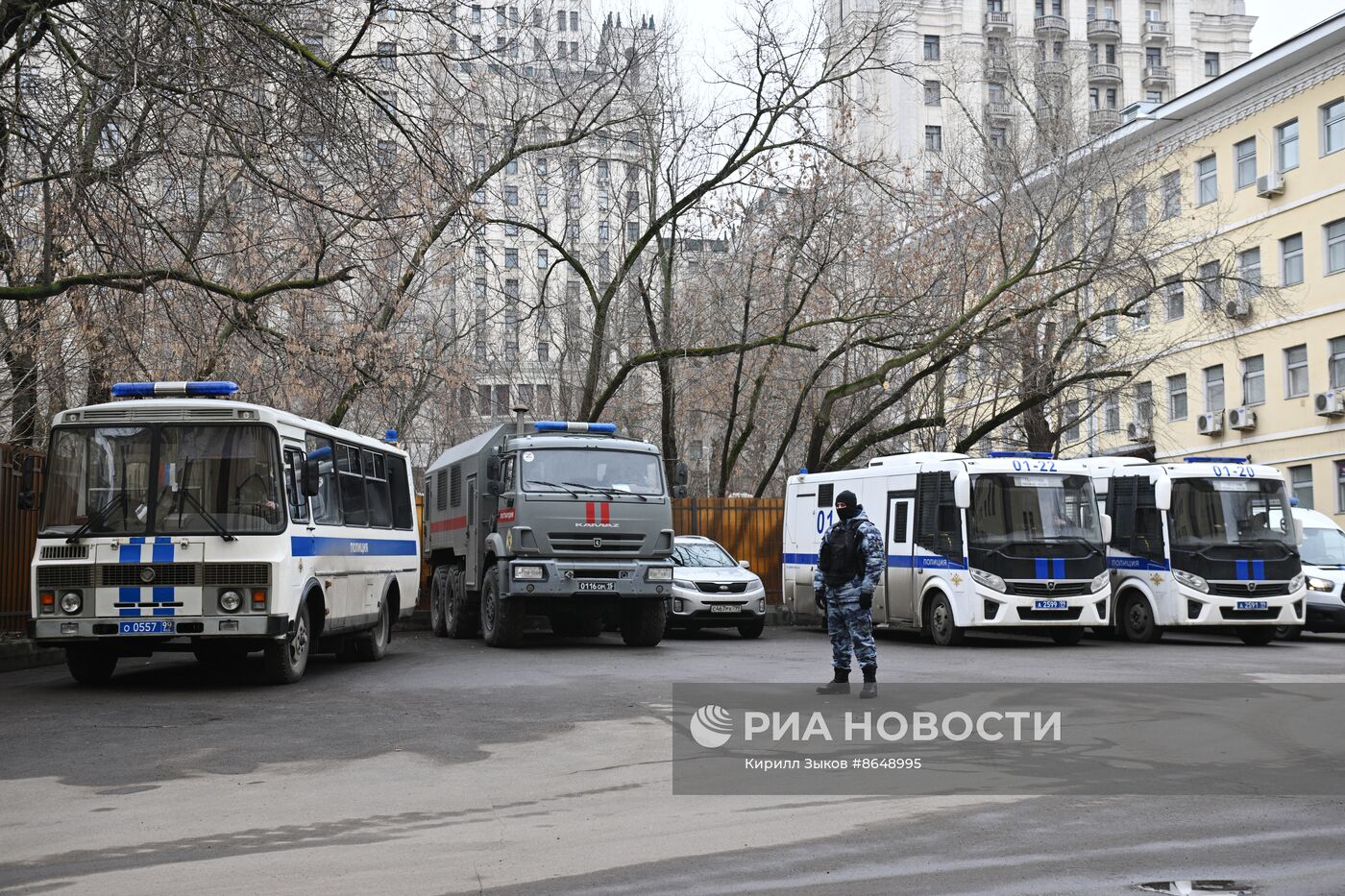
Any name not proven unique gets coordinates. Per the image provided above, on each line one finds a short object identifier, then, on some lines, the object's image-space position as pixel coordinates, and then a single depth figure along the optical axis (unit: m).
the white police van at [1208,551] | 22.58
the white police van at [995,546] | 21.44
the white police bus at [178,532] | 14.29
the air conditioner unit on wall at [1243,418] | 45.56
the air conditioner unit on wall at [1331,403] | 41.59
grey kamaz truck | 20.22
